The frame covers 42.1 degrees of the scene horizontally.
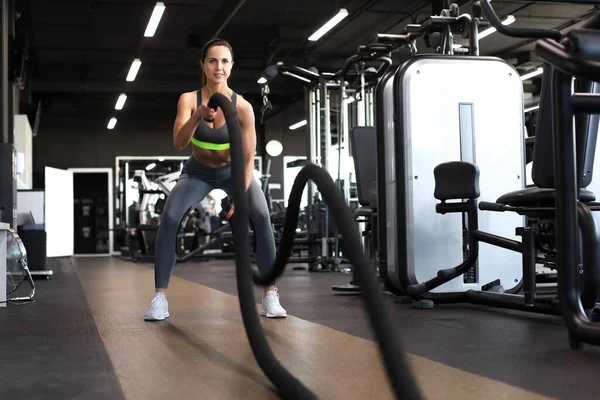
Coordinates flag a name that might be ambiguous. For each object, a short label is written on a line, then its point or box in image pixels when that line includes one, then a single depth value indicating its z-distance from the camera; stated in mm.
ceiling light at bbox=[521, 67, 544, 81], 13809
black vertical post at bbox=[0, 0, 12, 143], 7211
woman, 3223
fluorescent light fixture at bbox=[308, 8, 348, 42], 10828
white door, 16172
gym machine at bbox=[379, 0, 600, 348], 2381
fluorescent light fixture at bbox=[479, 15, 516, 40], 11061
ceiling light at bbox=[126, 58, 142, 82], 14352
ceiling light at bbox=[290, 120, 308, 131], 18797
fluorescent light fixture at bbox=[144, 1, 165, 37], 10788
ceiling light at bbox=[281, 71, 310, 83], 7944
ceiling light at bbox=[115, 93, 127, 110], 16953
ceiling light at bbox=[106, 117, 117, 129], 19062
